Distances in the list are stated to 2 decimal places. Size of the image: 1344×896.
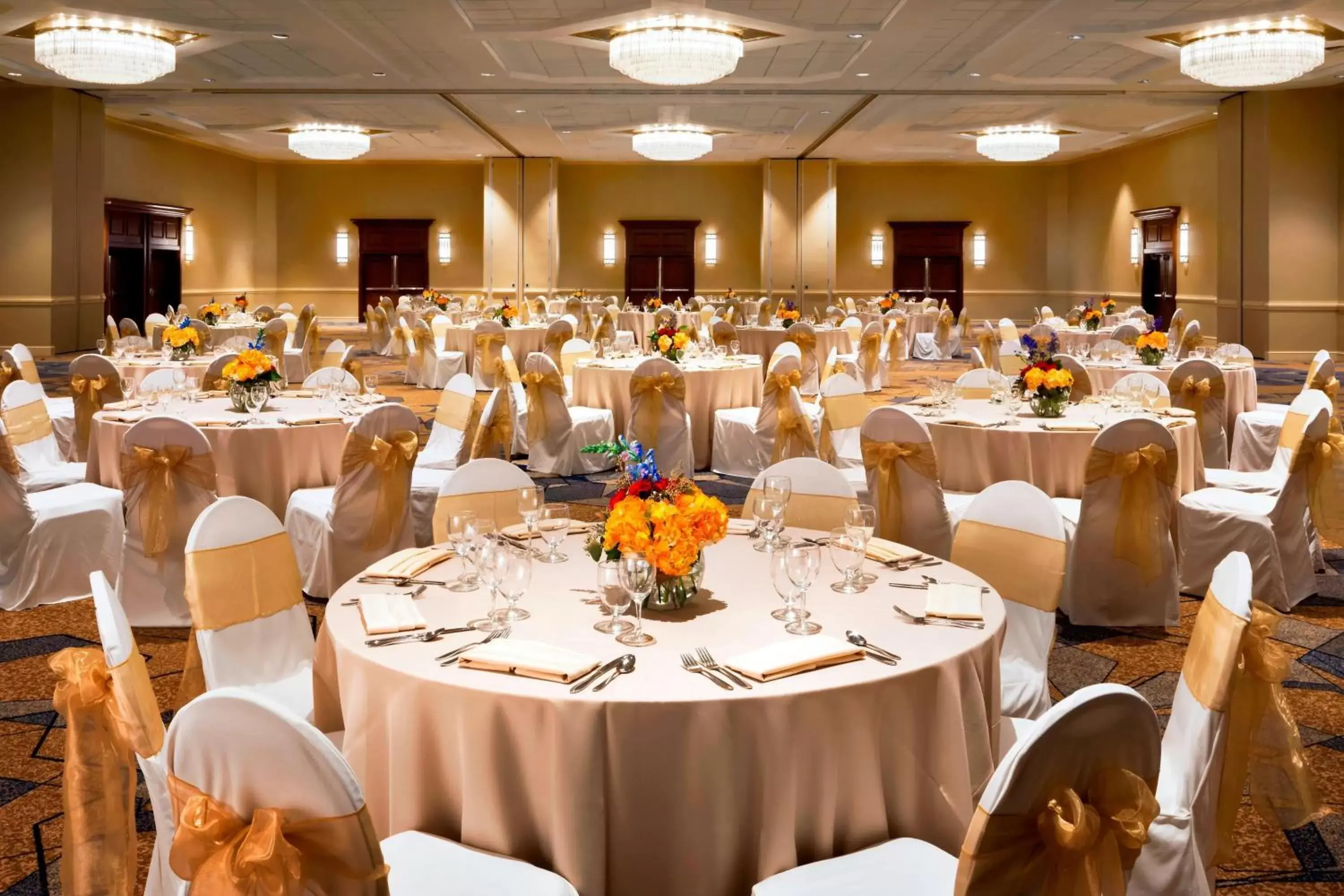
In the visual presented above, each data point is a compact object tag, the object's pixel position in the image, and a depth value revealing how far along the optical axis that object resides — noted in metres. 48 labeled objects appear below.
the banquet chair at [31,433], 5.80
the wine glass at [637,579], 2.22
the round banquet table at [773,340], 13.51
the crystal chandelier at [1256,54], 10.52
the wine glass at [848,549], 2.59
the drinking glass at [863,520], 2.67
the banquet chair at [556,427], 7.78
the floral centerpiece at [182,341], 8.00
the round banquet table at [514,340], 13.65
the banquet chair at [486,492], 3.56
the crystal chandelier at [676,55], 10.06
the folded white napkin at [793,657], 2.06
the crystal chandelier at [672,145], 16.41
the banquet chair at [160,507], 4.57
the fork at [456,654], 2.14
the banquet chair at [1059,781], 1.57
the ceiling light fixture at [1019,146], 17.20
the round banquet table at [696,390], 8.36
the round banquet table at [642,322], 16.41
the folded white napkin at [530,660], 2.04
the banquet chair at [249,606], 2.77
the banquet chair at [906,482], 4.61
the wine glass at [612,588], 2.26
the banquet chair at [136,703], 1.93
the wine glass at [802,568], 2.30
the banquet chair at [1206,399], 6.67
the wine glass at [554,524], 2.76
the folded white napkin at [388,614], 2.31
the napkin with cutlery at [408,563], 2.77
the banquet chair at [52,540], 4.89
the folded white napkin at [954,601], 2.40
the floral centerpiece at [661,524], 2.33
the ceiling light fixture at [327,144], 16.91
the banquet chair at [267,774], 1.51
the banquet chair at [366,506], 4.73
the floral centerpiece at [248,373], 5.49
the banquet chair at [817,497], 3.64
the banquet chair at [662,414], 7.56
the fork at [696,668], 2.03
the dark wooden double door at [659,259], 23.39
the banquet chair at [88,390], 6.65
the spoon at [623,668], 2.01
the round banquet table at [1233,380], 7.64
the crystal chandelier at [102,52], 10.53
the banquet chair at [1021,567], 2.98
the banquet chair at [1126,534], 4.55
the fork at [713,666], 2.05
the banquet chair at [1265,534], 4.96
